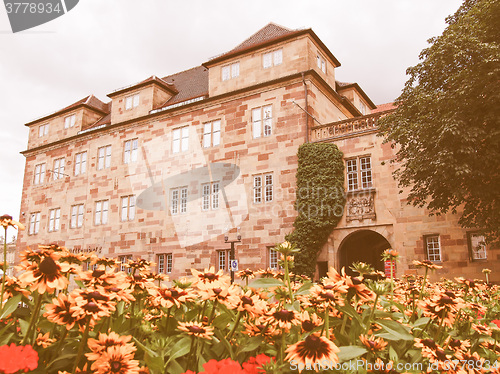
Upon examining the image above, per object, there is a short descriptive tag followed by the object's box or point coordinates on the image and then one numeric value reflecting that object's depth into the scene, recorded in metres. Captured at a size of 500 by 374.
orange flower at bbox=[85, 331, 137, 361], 1.52
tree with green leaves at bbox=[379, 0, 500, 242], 13.34
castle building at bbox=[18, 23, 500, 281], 19.77
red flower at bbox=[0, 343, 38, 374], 1.24
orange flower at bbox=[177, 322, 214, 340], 1.65
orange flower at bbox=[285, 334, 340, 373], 1.45
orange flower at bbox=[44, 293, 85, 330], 1.62
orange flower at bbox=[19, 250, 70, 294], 1.56
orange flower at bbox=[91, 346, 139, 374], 1.46
